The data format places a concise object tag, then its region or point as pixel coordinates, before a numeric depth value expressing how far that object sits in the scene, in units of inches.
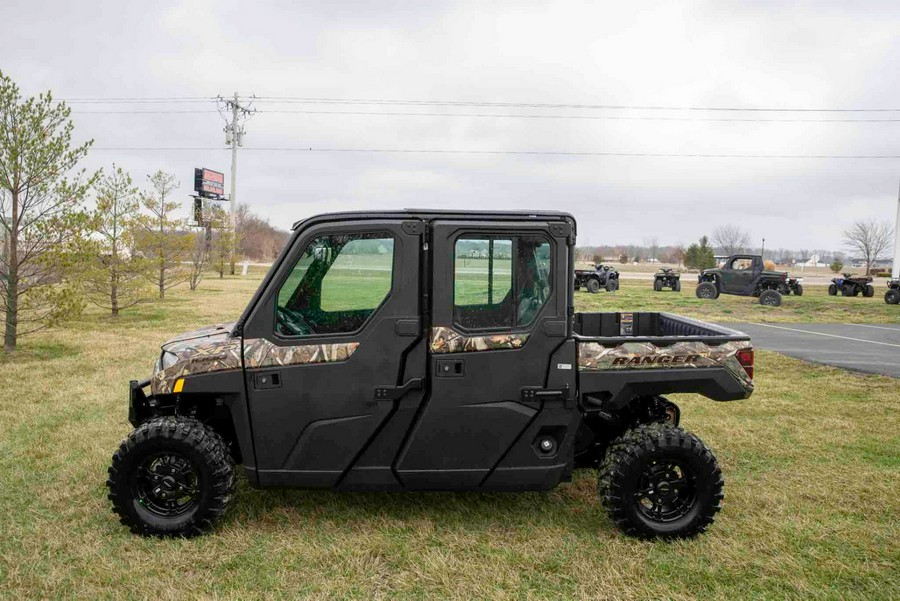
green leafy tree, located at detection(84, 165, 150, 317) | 664.4
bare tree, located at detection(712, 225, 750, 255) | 2951.3
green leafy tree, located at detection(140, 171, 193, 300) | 783.1
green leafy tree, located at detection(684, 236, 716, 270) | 2129.7
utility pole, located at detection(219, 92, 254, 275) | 1961.7
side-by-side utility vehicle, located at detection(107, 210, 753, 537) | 151.8
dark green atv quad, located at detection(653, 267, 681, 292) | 1212.5
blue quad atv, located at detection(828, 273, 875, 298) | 1175.0
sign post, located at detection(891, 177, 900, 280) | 1708.3
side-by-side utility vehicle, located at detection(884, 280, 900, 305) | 1026.1
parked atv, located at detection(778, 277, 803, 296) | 1114.4
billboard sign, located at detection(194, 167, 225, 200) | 2326.5
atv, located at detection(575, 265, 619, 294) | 1140.5
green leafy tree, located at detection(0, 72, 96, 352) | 420.2
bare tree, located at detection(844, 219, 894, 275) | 2500.0
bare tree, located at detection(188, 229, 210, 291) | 1146.7
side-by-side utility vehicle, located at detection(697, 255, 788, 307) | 1007.0
